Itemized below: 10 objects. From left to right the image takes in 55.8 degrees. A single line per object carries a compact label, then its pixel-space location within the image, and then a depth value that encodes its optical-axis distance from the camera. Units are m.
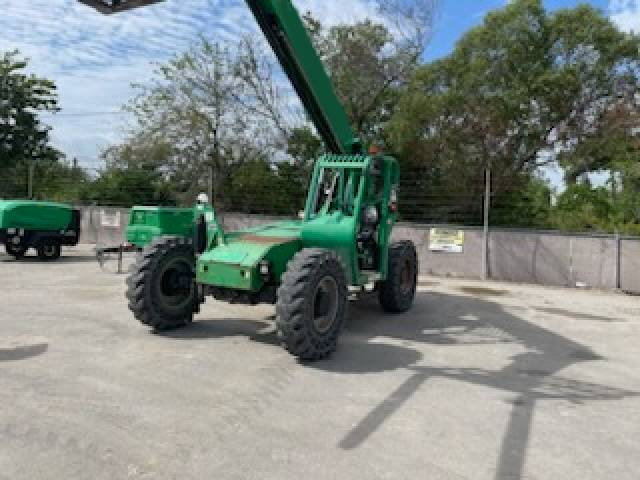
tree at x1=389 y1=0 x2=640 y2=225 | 15.02
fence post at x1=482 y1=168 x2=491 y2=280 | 13.78
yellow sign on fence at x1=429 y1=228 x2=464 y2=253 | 14.16
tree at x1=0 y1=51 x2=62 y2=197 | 22.31
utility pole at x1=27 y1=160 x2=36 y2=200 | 20.28
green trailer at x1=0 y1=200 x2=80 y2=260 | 13.66
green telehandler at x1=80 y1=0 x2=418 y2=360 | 5.99
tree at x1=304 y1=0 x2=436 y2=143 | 19.55
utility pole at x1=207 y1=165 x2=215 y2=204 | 17.62
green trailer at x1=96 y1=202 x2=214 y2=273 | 12.98
